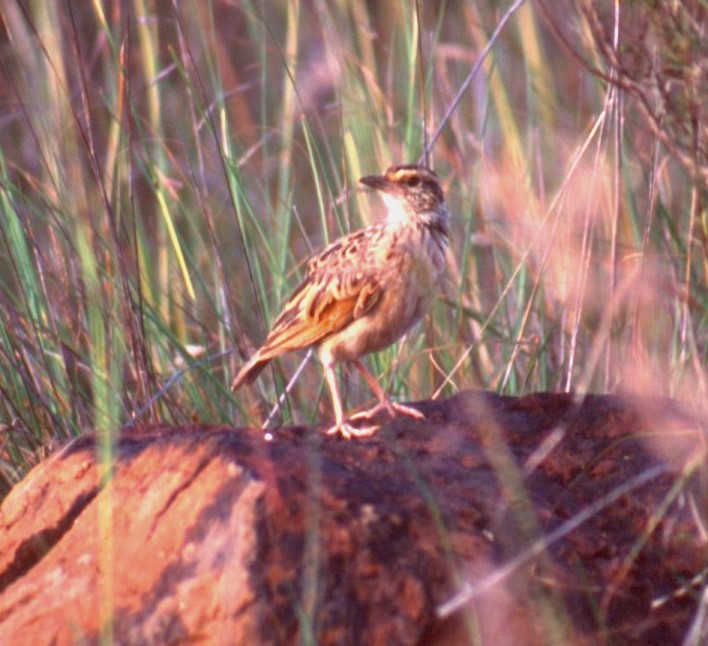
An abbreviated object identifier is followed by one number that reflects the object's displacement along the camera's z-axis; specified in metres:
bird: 11.86
